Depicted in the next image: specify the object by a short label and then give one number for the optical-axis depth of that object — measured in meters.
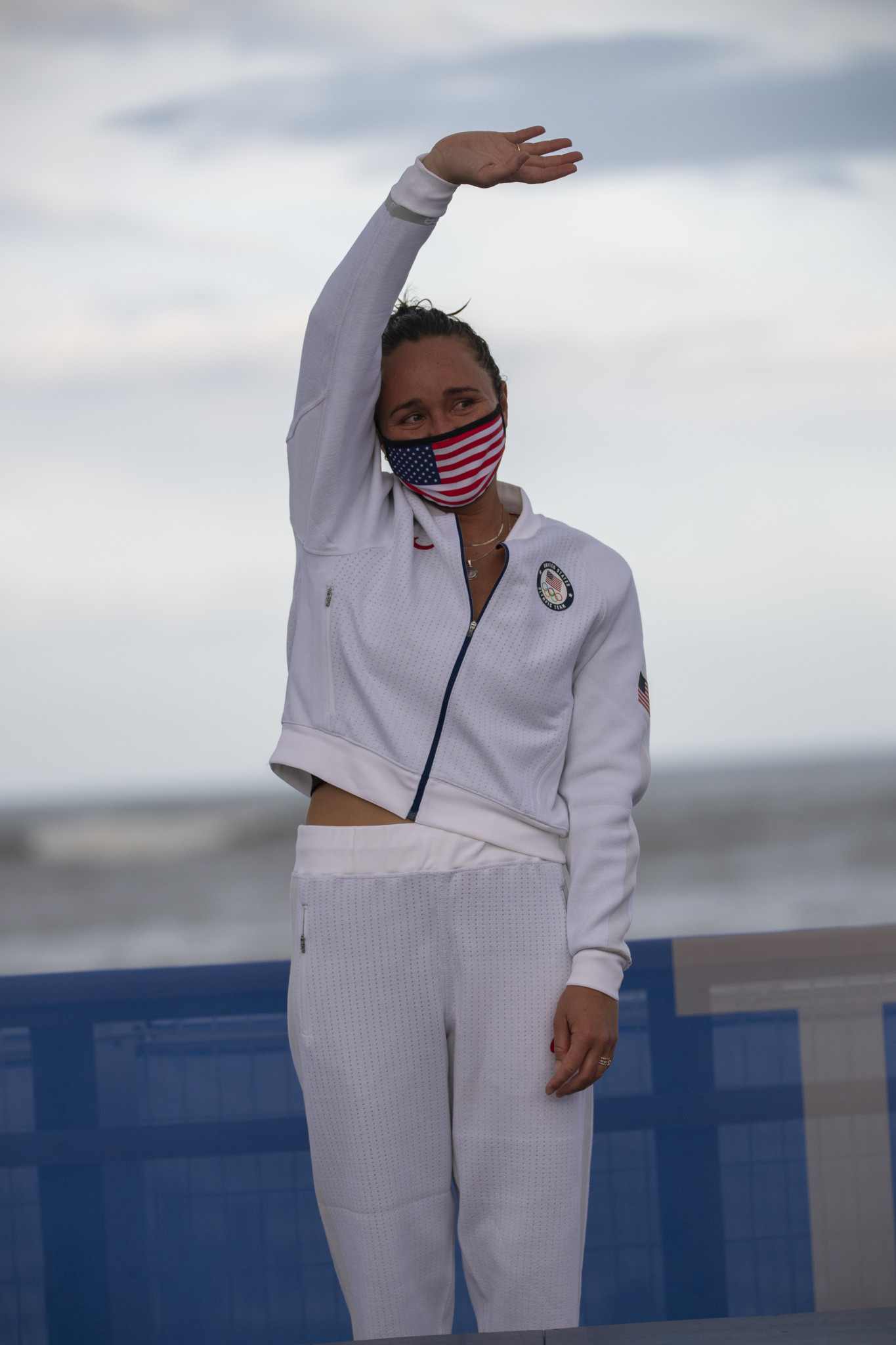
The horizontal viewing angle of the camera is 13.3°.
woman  5.06
